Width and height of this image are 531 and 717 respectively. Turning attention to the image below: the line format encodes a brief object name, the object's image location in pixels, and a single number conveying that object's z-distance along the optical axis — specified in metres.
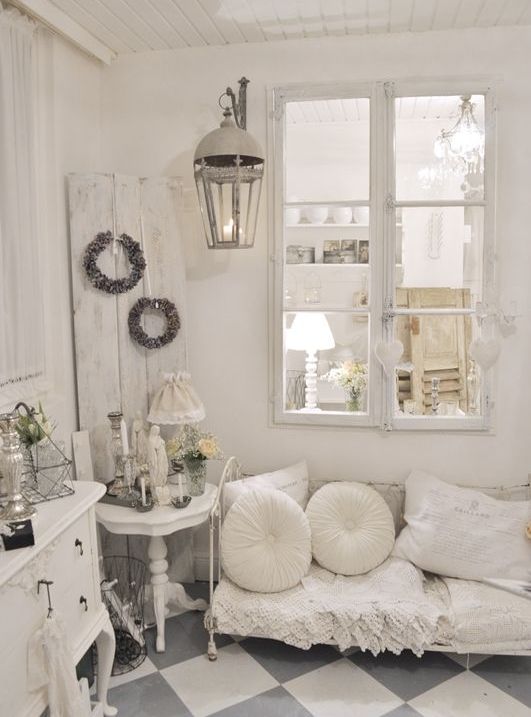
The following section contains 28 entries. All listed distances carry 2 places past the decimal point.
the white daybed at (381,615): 2.60
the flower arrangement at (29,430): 2.28
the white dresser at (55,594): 1.80
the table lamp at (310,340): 3.32
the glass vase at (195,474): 3.00
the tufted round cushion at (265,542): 2.82
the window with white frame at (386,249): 3.16
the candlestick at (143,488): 2.84
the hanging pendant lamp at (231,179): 2.86
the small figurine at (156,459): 2.88
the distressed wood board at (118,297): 3.08
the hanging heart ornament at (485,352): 3.12
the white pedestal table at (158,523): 2.77
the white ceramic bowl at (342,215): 3.24
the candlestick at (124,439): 2.94
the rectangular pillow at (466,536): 2.87
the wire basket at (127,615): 2.78
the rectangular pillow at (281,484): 3.06
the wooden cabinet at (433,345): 3.23
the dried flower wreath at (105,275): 3.06
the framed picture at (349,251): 3.25
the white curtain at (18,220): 2.54
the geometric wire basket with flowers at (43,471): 2.27
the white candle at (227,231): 3.06
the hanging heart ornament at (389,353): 3.19
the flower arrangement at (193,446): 2.97
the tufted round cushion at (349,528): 2.95
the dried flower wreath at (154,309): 3.18
